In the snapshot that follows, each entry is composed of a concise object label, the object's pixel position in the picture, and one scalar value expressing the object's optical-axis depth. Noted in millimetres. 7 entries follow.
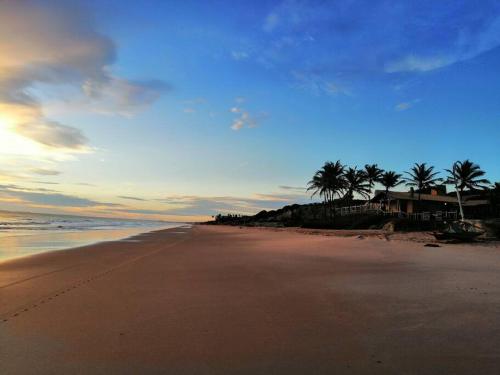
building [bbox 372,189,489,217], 58094
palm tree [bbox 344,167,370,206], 74562
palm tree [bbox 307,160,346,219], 72562
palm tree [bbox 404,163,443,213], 66250
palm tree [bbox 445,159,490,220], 60531
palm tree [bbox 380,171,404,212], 69938
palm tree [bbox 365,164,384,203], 73562
